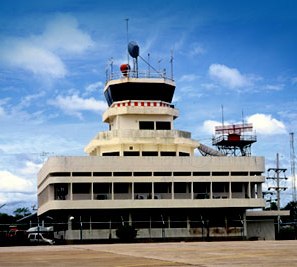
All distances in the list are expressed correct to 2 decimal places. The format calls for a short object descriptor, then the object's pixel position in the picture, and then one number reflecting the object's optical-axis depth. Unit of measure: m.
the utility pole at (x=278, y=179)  112.54
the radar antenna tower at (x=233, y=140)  106.69
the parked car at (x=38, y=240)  70.53
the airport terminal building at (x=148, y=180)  86.44
